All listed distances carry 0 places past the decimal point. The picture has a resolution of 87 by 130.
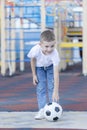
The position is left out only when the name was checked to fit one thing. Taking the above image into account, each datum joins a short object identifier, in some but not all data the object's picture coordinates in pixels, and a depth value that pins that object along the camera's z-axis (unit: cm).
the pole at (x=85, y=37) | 1071
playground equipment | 1114
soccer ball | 523
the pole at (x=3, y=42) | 1108
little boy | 521
